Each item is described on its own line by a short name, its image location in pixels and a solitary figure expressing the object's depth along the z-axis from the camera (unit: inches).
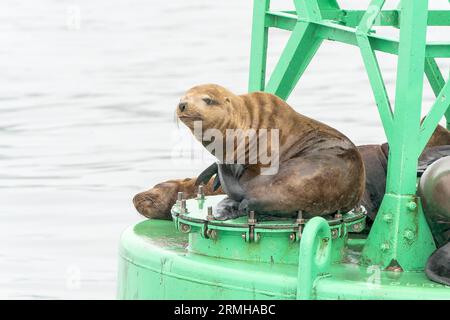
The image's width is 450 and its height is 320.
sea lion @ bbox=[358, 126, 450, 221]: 754.8
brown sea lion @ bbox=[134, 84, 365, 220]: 687.1
